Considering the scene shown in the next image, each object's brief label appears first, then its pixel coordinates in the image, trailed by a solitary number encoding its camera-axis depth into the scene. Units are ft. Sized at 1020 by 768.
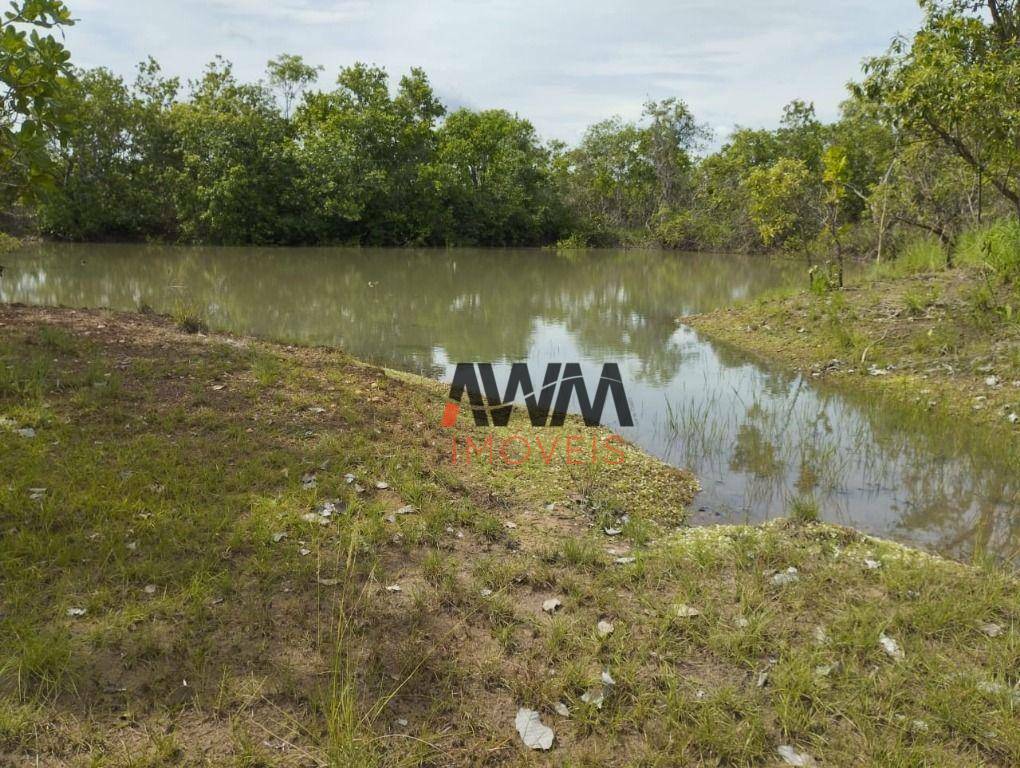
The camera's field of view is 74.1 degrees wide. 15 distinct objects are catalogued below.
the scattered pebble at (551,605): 11.35
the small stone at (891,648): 10.11
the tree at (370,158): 98.32
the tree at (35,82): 16.74
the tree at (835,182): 38.86
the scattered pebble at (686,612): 11.04
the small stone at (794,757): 8.39
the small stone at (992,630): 10.60
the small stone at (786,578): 12.07
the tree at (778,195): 42.75
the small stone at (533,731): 8.67
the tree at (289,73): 107.96
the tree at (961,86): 27.73
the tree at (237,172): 93.86
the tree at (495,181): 115.24
